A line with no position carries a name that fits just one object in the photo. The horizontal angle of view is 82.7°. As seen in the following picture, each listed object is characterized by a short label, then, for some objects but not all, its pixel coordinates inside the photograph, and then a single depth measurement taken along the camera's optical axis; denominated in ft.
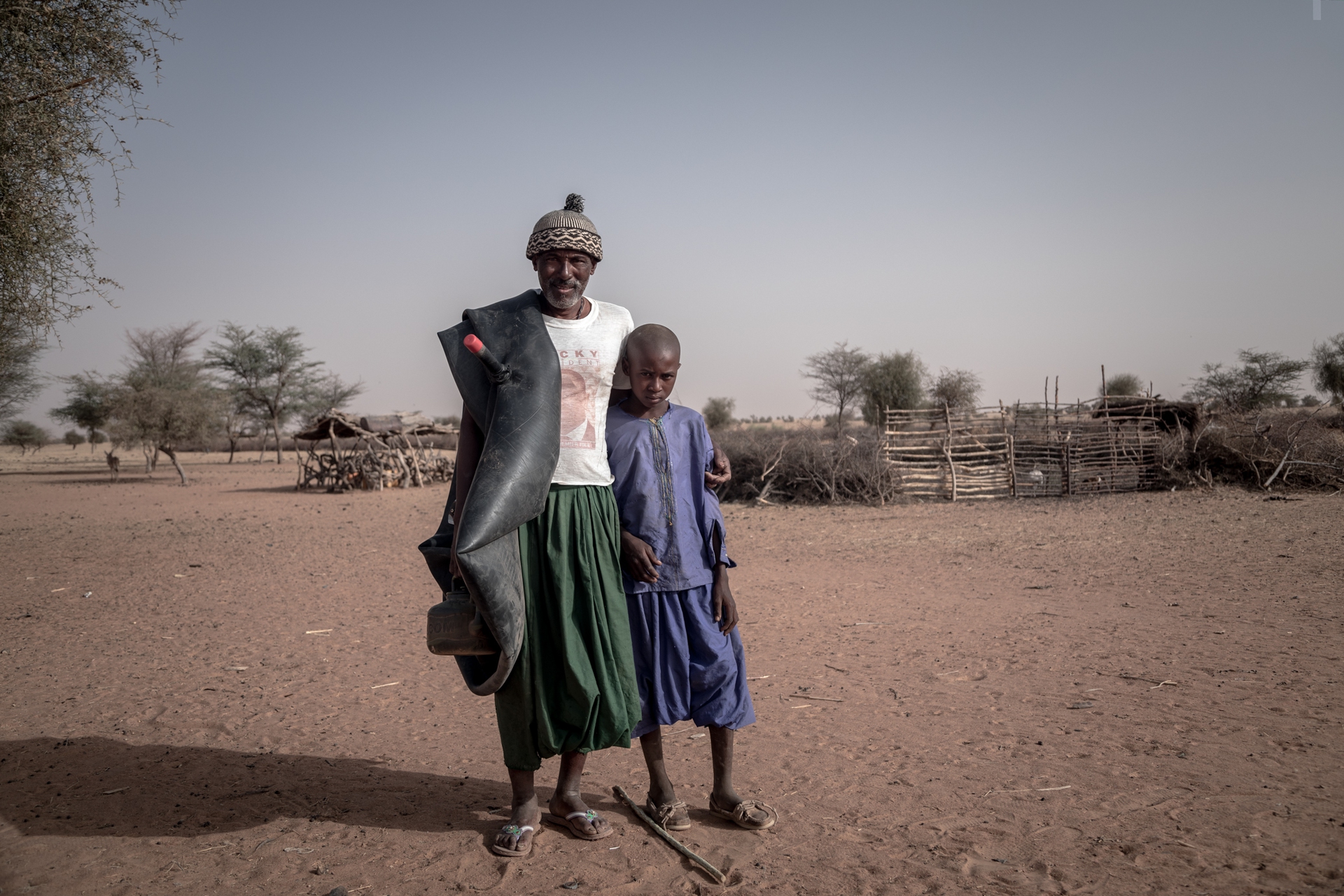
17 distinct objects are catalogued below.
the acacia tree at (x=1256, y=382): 90.74
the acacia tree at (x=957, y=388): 105.50
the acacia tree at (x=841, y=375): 120.57
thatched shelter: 61.26
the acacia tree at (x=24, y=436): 124.36
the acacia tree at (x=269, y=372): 108.17
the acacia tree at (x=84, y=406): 95.55
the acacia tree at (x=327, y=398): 114.01
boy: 7.82
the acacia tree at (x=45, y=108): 16.35
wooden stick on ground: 7.15
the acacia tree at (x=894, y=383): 115.24
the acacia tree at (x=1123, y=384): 116.78
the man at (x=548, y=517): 7.06
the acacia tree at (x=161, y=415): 68.59
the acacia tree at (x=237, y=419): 96.34
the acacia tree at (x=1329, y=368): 93.30
